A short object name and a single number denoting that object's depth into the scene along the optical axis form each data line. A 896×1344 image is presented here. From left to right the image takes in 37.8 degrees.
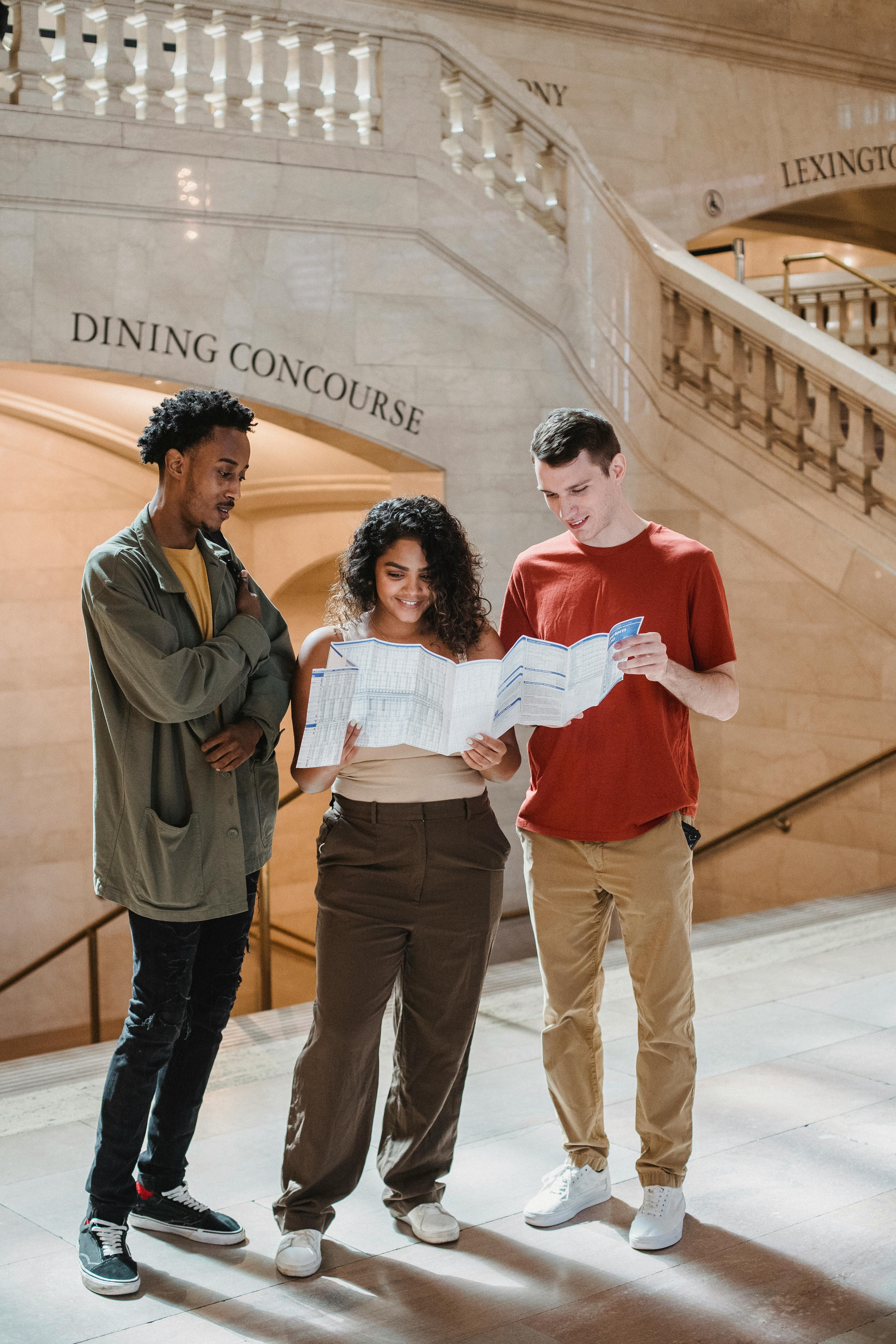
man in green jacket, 2.85
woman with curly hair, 2.94
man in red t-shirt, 3.06
